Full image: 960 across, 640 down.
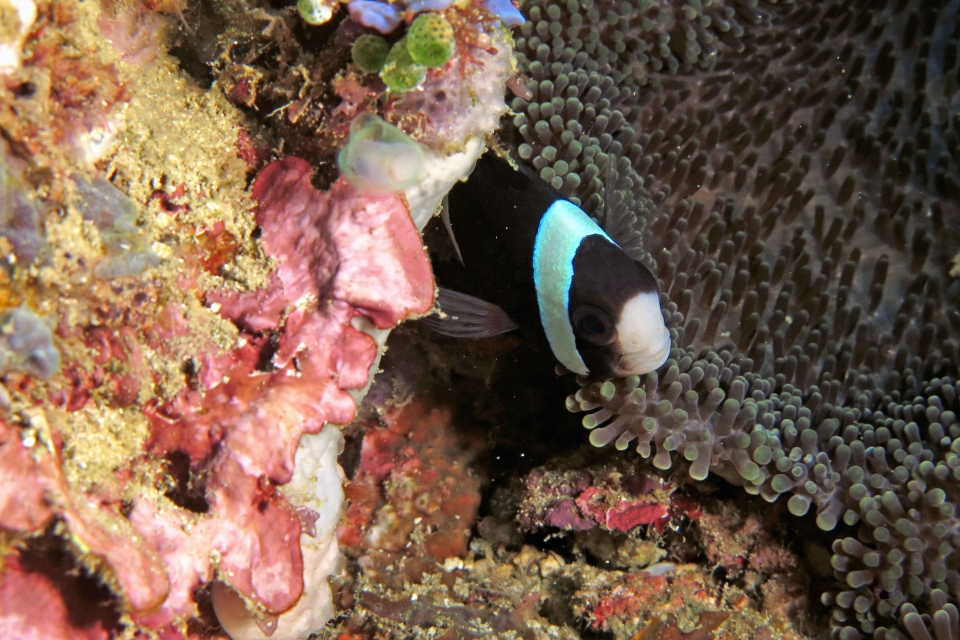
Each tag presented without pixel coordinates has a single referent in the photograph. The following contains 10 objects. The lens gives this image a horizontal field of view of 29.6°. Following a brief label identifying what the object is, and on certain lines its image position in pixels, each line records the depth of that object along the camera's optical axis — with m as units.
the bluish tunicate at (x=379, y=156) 0.29
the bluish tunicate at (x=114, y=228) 0.29
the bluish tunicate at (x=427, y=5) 0.29
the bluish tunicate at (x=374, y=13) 0.29
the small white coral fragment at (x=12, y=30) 0.28
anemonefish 0.33
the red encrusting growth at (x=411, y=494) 0.36
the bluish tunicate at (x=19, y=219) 0.28
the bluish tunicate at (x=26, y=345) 0.28
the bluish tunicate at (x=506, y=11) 0.30
